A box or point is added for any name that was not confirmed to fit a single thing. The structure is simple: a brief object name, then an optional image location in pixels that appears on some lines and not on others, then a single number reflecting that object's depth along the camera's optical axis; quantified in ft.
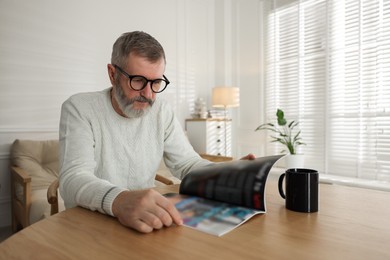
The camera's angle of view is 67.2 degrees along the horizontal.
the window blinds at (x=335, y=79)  10.18
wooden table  1.91
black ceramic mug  2.75
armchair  7.04
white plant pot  11.30
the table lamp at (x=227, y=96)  12.79
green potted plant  11.41
